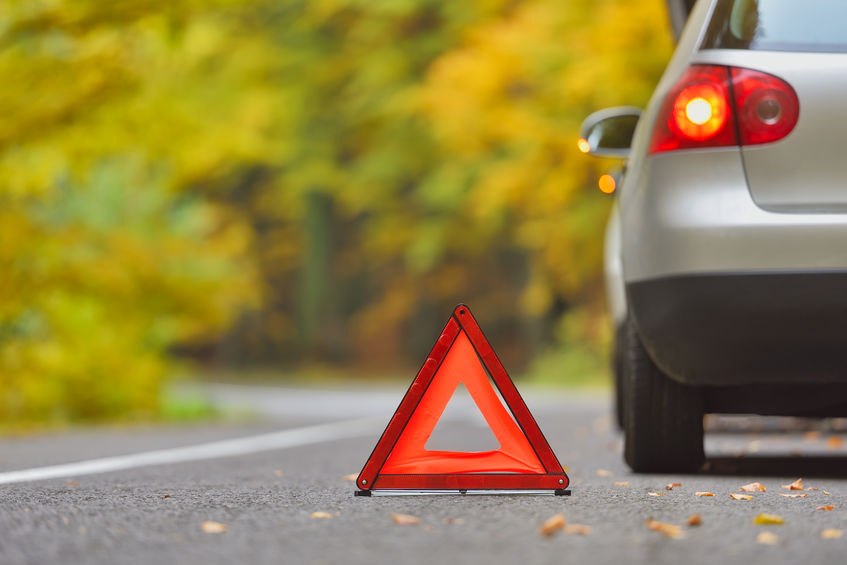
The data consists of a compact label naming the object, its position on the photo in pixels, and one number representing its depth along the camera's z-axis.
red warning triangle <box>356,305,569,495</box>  9.78
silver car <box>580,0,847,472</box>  9.70
